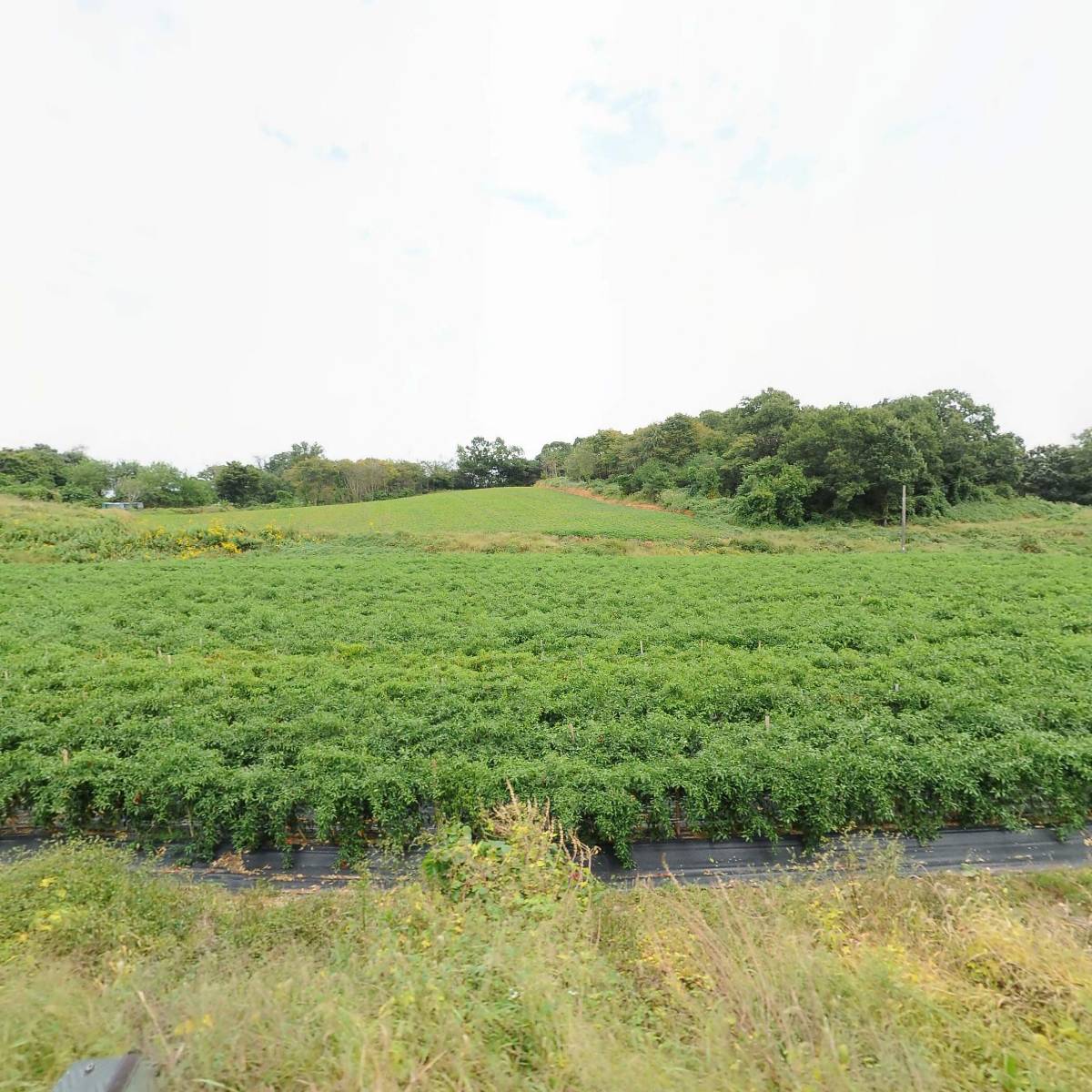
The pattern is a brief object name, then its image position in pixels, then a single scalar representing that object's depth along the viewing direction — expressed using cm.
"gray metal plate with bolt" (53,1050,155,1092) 229
